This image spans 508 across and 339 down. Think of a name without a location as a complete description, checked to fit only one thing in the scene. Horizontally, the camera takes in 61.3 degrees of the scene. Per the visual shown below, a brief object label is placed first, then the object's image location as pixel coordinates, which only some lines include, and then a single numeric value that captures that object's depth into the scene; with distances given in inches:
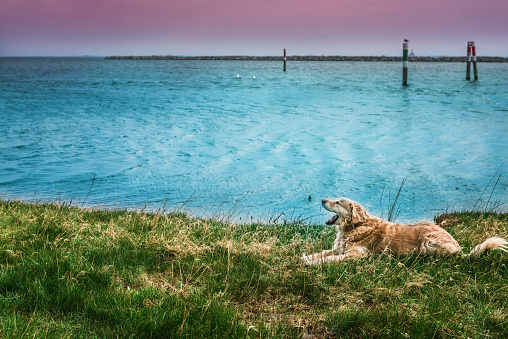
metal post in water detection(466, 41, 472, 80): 1281.3
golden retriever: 182.4
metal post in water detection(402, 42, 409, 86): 1134.1
